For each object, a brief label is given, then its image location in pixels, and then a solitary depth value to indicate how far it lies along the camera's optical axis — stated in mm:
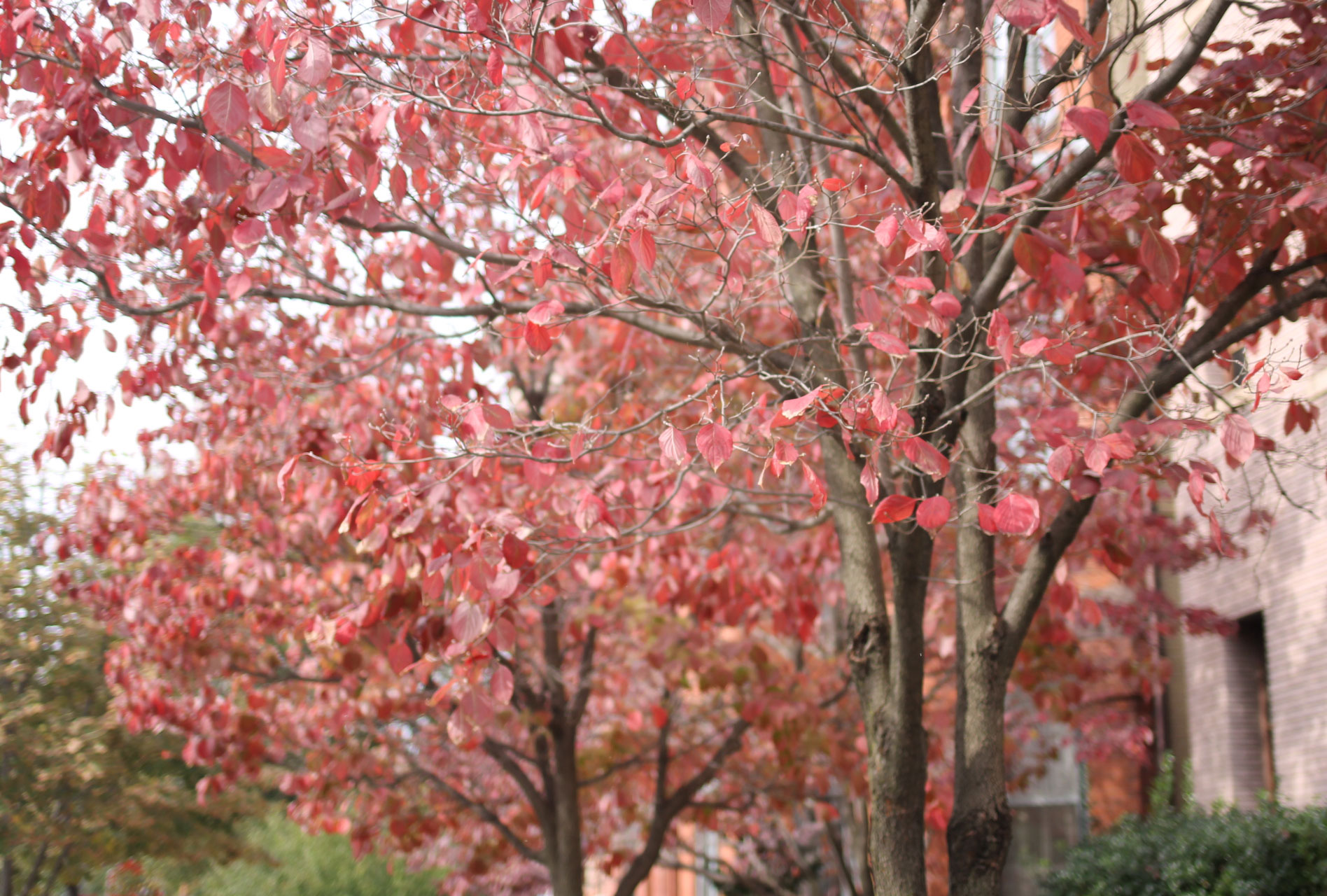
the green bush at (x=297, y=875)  16375
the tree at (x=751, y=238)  3604
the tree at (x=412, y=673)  6684
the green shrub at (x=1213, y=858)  7254
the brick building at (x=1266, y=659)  9125
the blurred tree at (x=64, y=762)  11500
